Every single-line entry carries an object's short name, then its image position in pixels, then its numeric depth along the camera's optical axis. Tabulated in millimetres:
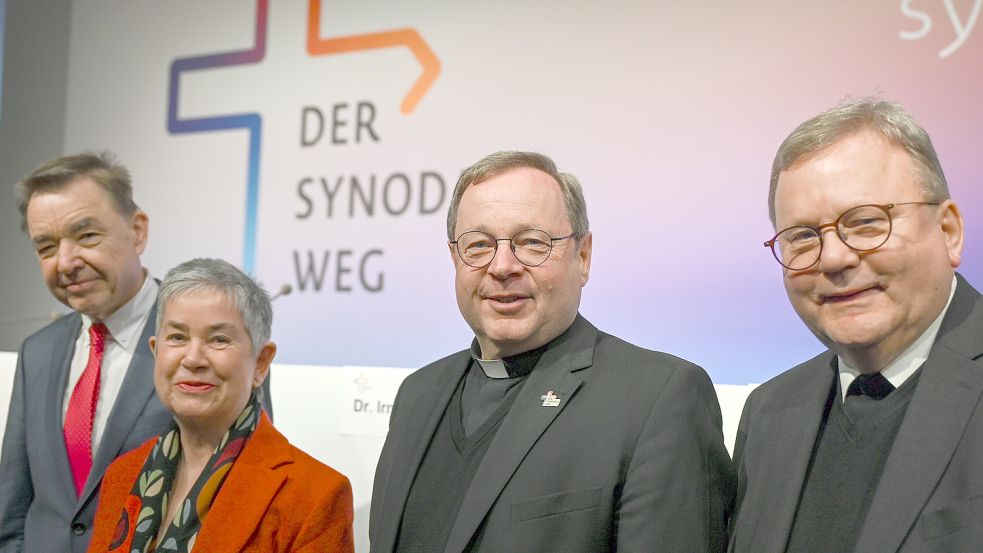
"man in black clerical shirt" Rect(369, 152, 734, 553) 1989
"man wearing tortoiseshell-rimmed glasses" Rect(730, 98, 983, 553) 1566
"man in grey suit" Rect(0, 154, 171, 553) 2914
